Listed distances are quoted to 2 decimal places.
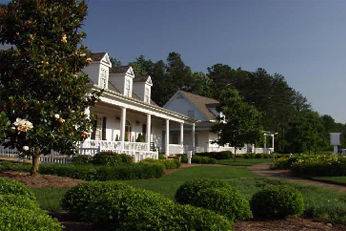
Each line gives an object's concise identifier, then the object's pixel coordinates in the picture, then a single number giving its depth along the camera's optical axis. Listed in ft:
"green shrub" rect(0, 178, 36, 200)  24.09
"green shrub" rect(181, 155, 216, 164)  120.82
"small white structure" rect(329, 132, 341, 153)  126.85
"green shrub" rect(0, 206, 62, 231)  15.14
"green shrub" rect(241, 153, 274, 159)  169.62
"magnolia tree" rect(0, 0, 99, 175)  48.88
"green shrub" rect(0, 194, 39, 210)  19.42
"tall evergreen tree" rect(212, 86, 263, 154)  142.61
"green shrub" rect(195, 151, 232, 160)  149.37
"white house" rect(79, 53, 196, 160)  91.61
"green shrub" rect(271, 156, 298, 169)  95.40
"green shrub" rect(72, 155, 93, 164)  73.03
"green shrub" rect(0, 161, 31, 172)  56.49
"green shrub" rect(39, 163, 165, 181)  56.39
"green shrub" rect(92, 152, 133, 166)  72.49
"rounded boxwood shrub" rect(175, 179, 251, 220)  27.07
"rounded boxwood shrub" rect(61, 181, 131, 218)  25.50
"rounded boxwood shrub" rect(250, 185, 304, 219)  31.53
